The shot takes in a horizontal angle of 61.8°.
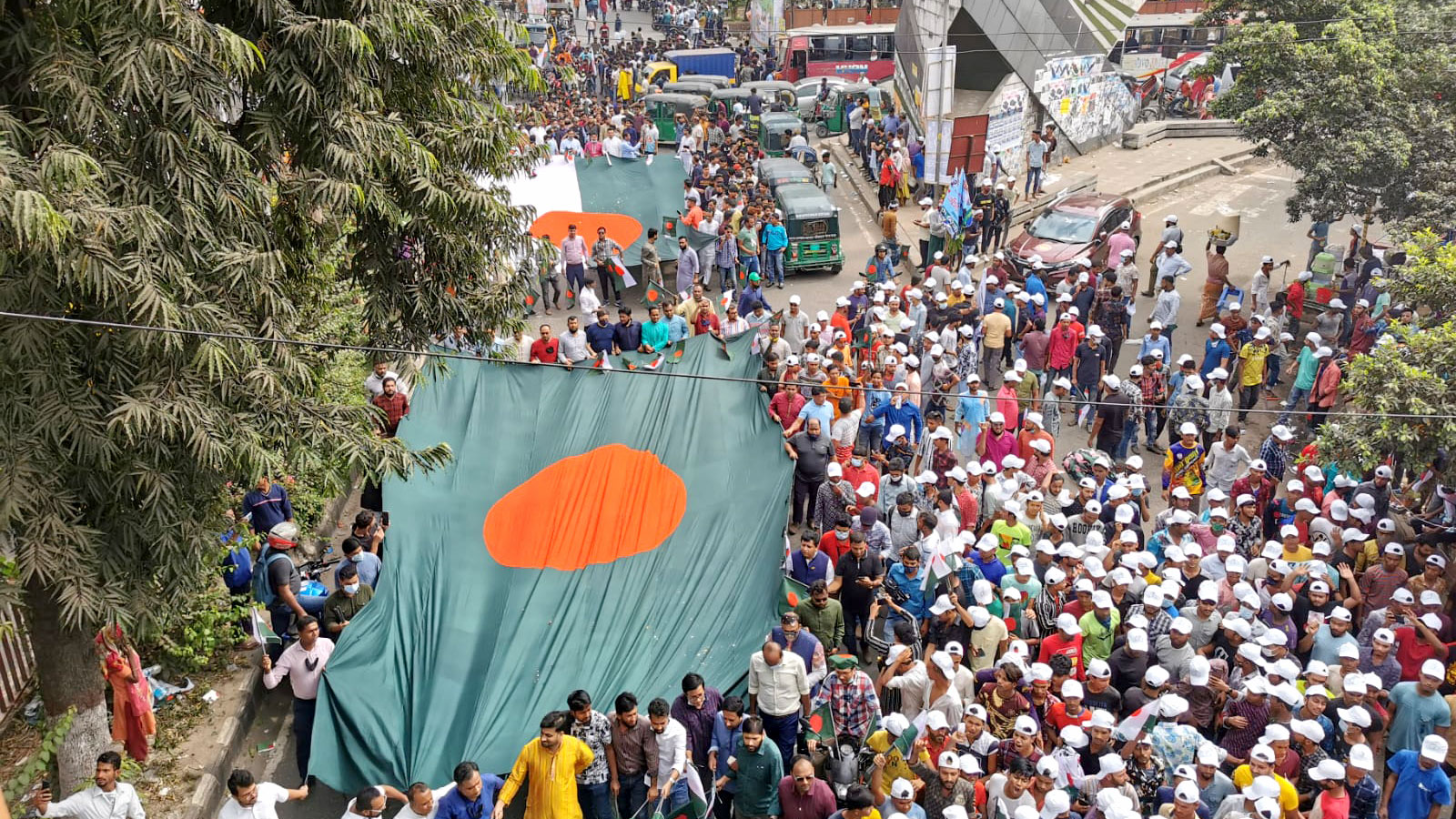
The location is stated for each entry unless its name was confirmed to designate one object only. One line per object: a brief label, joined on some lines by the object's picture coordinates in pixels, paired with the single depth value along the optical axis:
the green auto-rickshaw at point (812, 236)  20.41
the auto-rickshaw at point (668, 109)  31.55
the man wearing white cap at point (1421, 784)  7.32
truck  38.78
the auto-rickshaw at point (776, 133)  28.25
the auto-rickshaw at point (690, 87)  34.19
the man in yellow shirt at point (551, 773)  7.20
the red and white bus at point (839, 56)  37.81
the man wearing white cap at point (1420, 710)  7.96
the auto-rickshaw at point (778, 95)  33.09
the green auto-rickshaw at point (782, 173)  22.28
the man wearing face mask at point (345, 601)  9.00
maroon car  18.88
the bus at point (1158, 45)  35.81
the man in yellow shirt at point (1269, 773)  7.04
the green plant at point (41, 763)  7.74
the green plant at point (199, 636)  9.57
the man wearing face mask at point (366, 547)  9.39
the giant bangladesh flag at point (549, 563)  8.24
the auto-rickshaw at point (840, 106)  32.50
